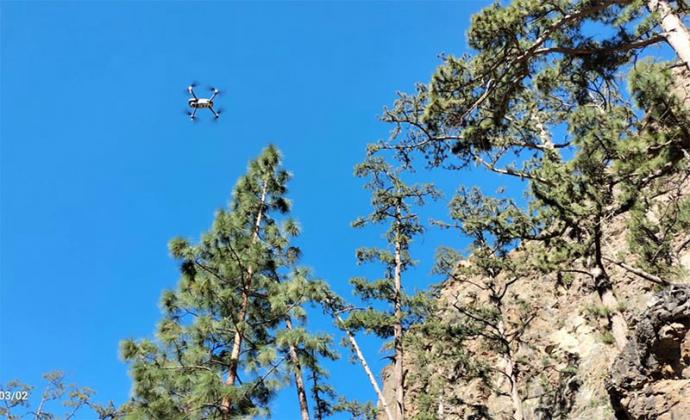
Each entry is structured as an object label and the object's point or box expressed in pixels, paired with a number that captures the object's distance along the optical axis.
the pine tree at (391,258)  13.42
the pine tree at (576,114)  7.04
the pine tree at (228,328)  7.87
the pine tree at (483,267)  14.86
